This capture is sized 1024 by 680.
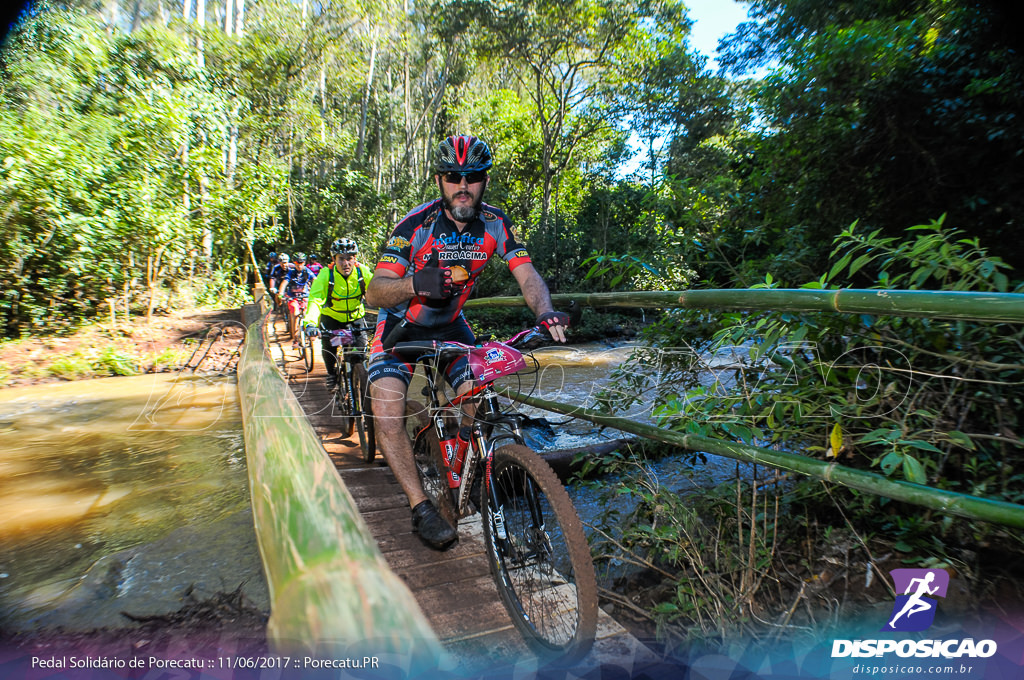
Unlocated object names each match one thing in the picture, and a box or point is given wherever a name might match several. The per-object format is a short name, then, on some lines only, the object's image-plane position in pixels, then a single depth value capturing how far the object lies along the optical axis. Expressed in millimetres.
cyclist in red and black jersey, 2619
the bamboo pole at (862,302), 1325
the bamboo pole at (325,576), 985
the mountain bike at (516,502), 2102
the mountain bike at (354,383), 4371
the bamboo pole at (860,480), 1360
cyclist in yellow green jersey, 5808
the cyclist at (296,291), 10898
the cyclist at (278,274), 13625
